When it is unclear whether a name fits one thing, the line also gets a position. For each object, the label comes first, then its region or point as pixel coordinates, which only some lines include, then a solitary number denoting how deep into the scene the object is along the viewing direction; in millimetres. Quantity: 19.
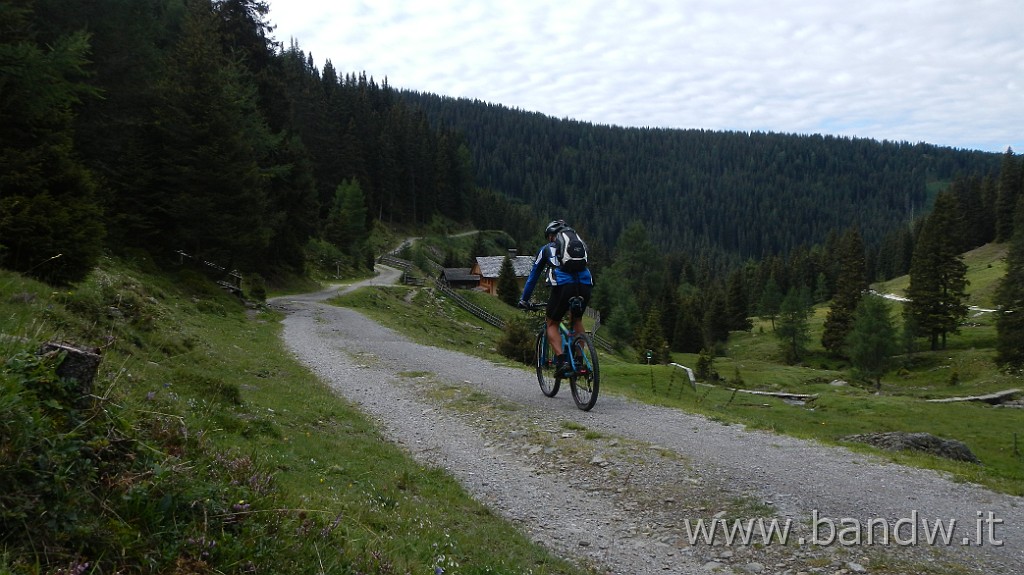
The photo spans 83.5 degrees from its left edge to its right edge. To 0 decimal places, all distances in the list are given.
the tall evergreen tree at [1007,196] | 121562
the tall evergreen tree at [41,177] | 11797
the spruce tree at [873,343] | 61156
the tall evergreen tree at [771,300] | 106688
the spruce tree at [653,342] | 64706
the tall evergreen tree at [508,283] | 79500
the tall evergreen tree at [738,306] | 107625
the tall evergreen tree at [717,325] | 100625
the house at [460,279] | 84875
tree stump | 3439
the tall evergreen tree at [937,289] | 72000
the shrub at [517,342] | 26000
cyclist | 10102
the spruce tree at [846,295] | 82062
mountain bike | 10195
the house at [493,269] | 86188
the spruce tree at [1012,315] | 53719
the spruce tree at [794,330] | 82562
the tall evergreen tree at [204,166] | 29031
